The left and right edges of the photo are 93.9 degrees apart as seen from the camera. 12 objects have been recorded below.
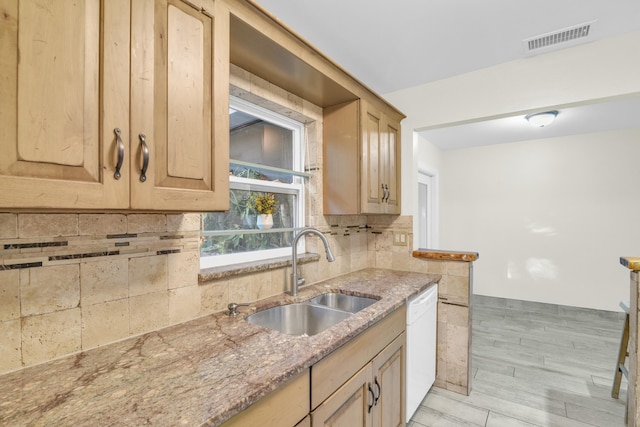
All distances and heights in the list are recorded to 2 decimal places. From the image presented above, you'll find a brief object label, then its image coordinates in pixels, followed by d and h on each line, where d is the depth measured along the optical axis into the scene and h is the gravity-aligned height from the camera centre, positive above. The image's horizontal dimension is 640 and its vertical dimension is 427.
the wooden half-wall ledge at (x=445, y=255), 2.25 -0.32
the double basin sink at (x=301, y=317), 1.57 -0.56
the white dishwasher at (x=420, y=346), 1.84 -0.89
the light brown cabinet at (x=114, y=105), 0.68 +0.30
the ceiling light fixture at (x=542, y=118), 2.94 +0.96
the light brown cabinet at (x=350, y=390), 0.90 -0.67
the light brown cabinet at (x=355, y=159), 2.09 +0.40
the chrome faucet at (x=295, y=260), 1.72 -0.27
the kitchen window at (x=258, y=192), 1.67 +0.15
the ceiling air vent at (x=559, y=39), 1.78 +1.10
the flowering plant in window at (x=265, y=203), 1.89 +0.07
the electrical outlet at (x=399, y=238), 2.58 -0.21
